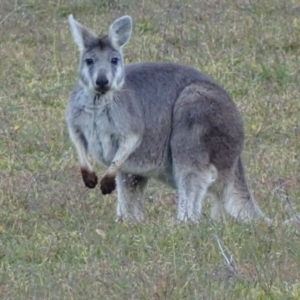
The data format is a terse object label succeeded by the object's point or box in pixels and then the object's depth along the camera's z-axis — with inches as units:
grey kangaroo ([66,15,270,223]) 533.3
